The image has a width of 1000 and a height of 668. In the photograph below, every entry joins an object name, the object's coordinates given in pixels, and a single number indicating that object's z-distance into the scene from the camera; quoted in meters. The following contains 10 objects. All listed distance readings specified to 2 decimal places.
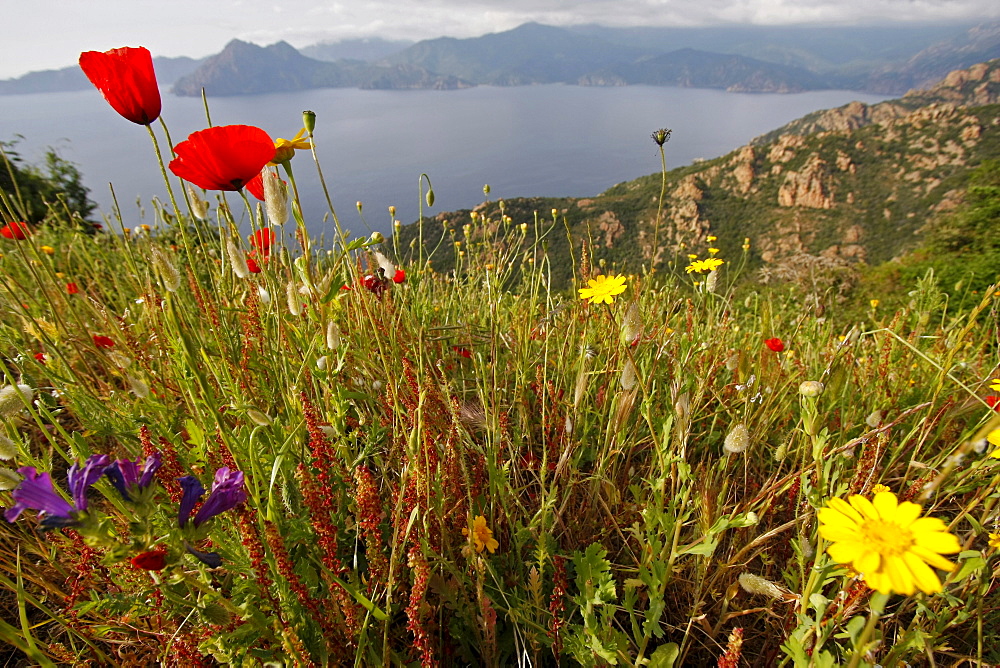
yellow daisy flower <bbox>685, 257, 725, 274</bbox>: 0.52
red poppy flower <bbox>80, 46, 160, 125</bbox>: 0.33
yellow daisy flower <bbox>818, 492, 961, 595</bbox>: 0.19
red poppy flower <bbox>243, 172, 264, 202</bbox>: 0.40
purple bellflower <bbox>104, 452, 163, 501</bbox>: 0.22
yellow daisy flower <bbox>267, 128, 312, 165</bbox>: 0.36
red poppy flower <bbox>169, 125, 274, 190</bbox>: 0.33
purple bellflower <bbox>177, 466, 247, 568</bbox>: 0.24
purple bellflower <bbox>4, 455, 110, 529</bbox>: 0.21
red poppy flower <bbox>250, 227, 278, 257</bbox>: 0.51
